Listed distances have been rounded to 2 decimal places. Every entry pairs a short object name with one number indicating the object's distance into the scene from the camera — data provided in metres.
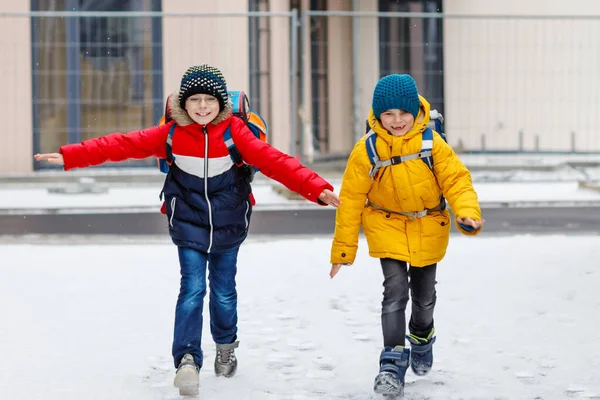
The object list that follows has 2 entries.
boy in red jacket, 8.93
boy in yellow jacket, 8.99
